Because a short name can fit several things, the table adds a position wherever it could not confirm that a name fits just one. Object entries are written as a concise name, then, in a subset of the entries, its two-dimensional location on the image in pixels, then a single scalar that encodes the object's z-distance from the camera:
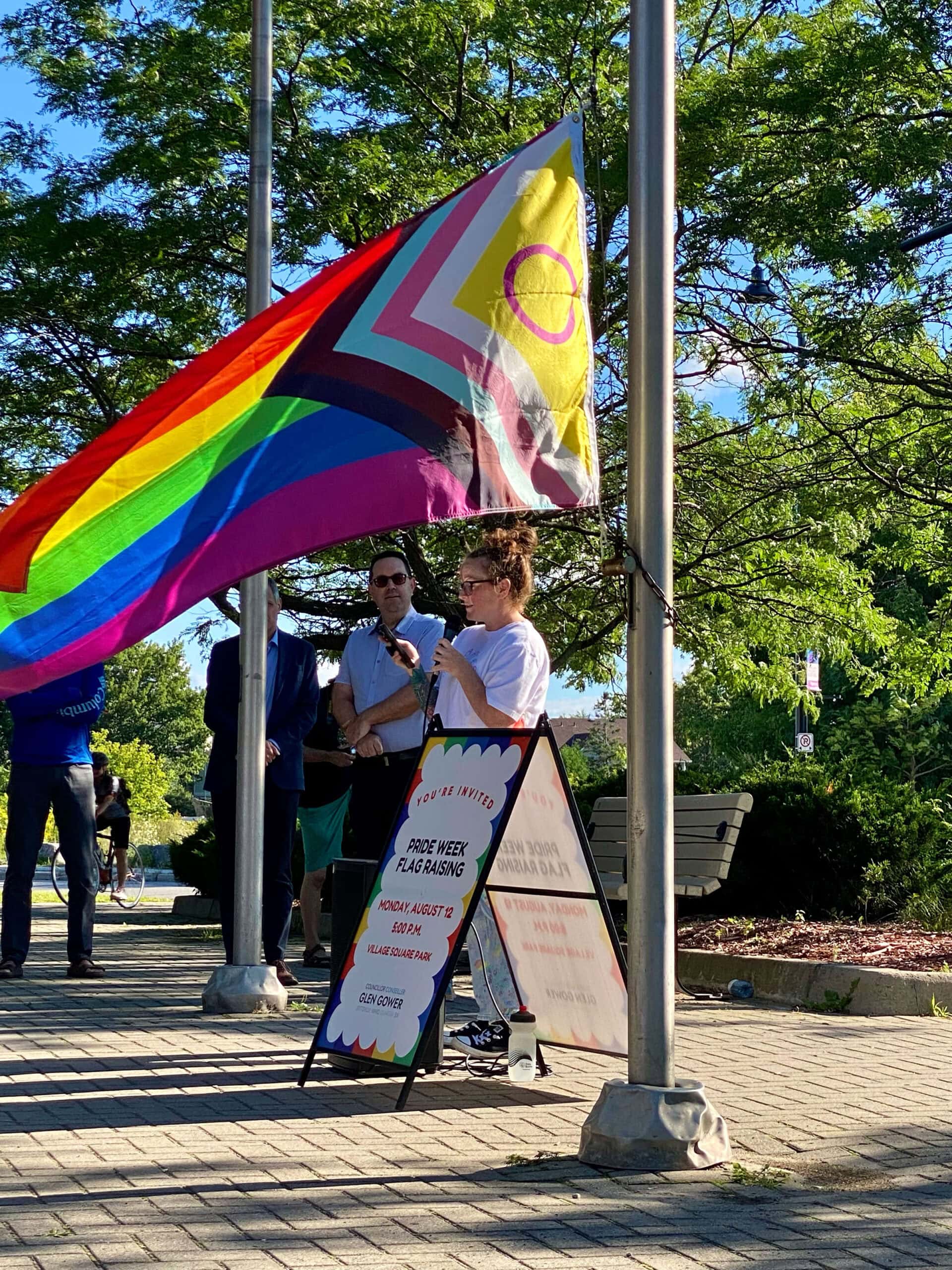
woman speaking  6.96
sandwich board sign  6.38
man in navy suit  9.66
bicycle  21.09
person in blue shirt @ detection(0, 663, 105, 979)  10.14
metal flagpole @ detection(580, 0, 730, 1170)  5.37
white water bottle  6.82
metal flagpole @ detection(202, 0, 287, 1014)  8.88
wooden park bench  10.27
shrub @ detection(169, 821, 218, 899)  16.58
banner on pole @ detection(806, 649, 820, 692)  18.06
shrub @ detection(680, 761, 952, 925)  12.40
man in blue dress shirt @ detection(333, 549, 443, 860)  8.98
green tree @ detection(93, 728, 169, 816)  45.91
